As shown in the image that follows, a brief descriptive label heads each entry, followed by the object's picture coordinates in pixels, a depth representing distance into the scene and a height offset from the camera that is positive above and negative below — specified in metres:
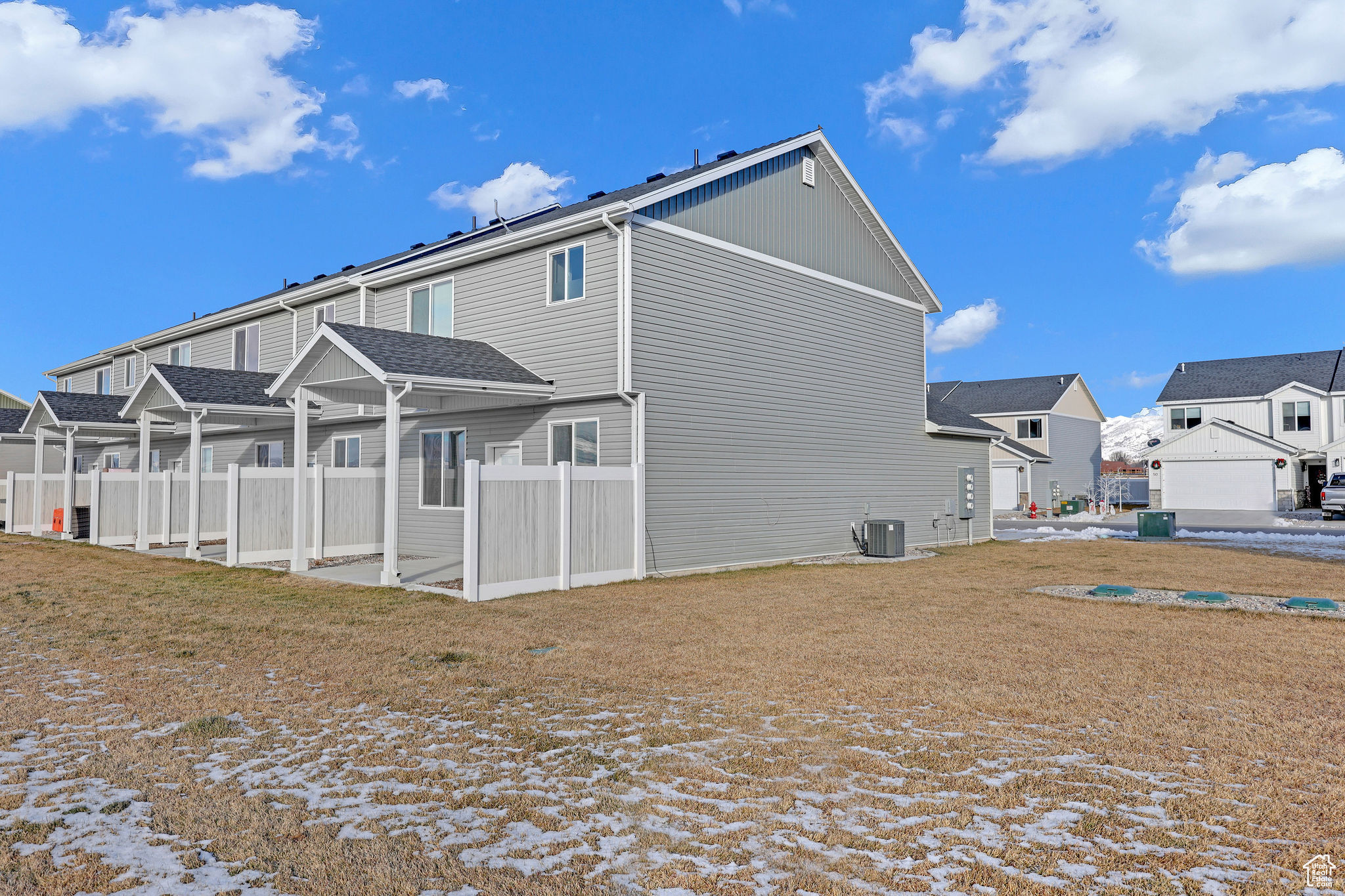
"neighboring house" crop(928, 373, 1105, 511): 40.03 +3.05
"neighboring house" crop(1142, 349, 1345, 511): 36.91 +2.57
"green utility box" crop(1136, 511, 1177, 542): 22.80 -0.99
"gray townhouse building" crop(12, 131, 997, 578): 13.72 +2.21
